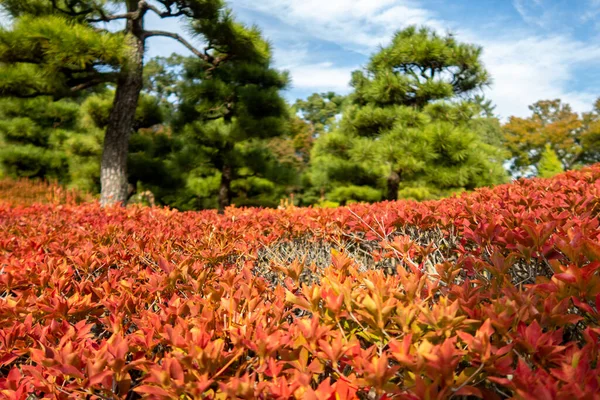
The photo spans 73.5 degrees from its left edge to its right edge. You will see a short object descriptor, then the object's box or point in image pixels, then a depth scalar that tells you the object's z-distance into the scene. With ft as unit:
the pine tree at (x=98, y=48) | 19.34
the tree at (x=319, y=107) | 154.46
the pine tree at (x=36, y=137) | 43.37
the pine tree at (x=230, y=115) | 32.17
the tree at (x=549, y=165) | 75.18
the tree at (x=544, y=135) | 90.17
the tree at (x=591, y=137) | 85.92
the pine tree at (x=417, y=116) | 28.32
